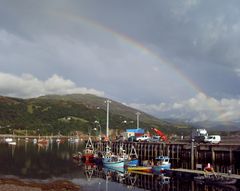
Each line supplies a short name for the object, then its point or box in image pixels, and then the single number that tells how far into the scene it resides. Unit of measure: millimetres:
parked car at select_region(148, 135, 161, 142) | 70915
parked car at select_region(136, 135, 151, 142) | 73181
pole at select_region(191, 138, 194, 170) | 49194
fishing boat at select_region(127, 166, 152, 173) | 51689
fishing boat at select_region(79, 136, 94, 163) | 70899
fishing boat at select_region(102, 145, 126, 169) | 56482
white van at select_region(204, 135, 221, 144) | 55927
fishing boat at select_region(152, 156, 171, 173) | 49483
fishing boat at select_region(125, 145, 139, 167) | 56886
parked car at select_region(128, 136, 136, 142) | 74995
